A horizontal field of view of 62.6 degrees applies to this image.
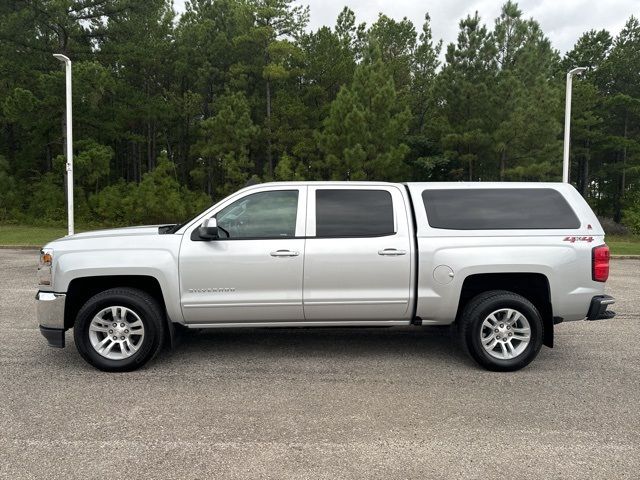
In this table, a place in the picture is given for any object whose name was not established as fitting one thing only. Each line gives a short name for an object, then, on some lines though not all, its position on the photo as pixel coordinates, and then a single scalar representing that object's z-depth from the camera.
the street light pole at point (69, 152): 16.98
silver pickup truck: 5.12
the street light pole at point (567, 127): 18.23
